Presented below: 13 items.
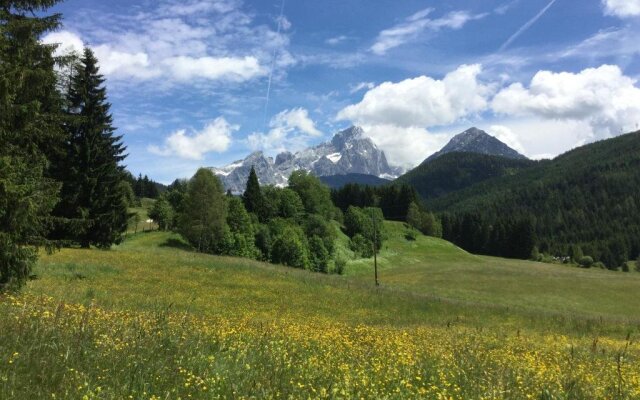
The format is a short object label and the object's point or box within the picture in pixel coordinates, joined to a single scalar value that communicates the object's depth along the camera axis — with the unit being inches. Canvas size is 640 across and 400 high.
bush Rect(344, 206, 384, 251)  4224.9
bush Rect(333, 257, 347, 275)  3312.0
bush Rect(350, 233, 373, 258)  3897.6
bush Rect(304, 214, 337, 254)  3556.8
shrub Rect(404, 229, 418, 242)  4805.6
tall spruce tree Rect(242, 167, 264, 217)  3865.7
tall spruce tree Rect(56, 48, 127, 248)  1467.8
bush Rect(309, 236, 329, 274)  3238.2
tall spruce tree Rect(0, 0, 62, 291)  462.6
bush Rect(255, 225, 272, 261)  3277.6
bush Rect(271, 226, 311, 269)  2978.1
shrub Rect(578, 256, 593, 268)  4822.6
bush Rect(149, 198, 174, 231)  3937.0
